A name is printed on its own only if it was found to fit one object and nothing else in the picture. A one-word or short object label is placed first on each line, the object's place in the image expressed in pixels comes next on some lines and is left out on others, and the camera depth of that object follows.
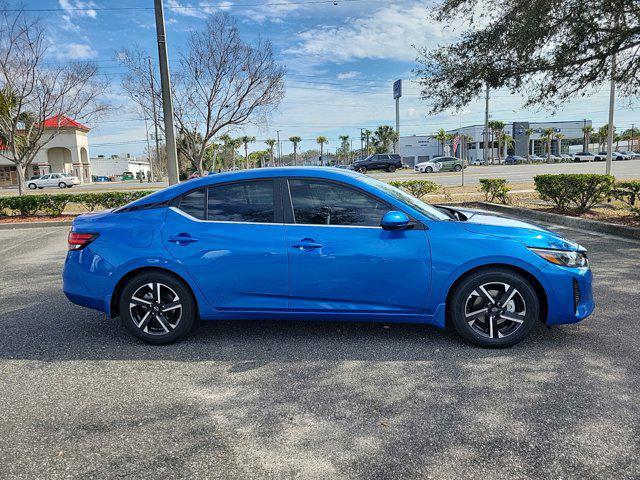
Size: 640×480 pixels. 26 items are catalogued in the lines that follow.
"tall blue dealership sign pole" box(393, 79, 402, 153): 75.75
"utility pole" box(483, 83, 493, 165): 58.56
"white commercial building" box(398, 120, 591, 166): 91.44
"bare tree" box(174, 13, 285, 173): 18.09
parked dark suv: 45.31
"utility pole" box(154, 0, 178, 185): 11.22
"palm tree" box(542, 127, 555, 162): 86.42
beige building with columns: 55.38
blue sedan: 3.90
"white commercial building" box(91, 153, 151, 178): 84.25
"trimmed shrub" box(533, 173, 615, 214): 10.92
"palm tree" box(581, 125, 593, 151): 85.20
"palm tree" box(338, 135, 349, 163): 121.34
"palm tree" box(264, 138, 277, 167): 110.15
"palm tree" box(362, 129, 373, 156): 106.20
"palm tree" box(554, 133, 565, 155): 85.62
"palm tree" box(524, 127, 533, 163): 86.56
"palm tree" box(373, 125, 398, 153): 91.81
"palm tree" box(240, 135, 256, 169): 91.88
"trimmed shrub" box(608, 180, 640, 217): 10.04
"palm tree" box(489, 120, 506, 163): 84.25
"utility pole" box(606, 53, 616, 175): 18.35
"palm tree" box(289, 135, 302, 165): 122.75
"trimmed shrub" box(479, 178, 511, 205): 14.40
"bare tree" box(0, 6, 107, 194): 15.84
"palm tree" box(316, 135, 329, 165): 127.12
